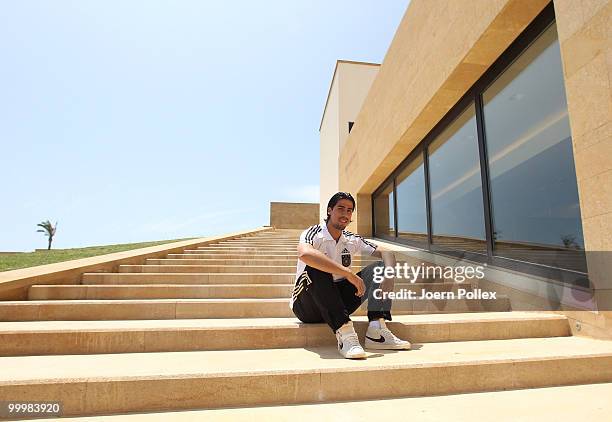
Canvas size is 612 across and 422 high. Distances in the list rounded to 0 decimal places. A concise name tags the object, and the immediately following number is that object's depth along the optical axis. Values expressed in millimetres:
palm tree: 43469
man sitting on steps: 2264
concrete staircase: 1697
